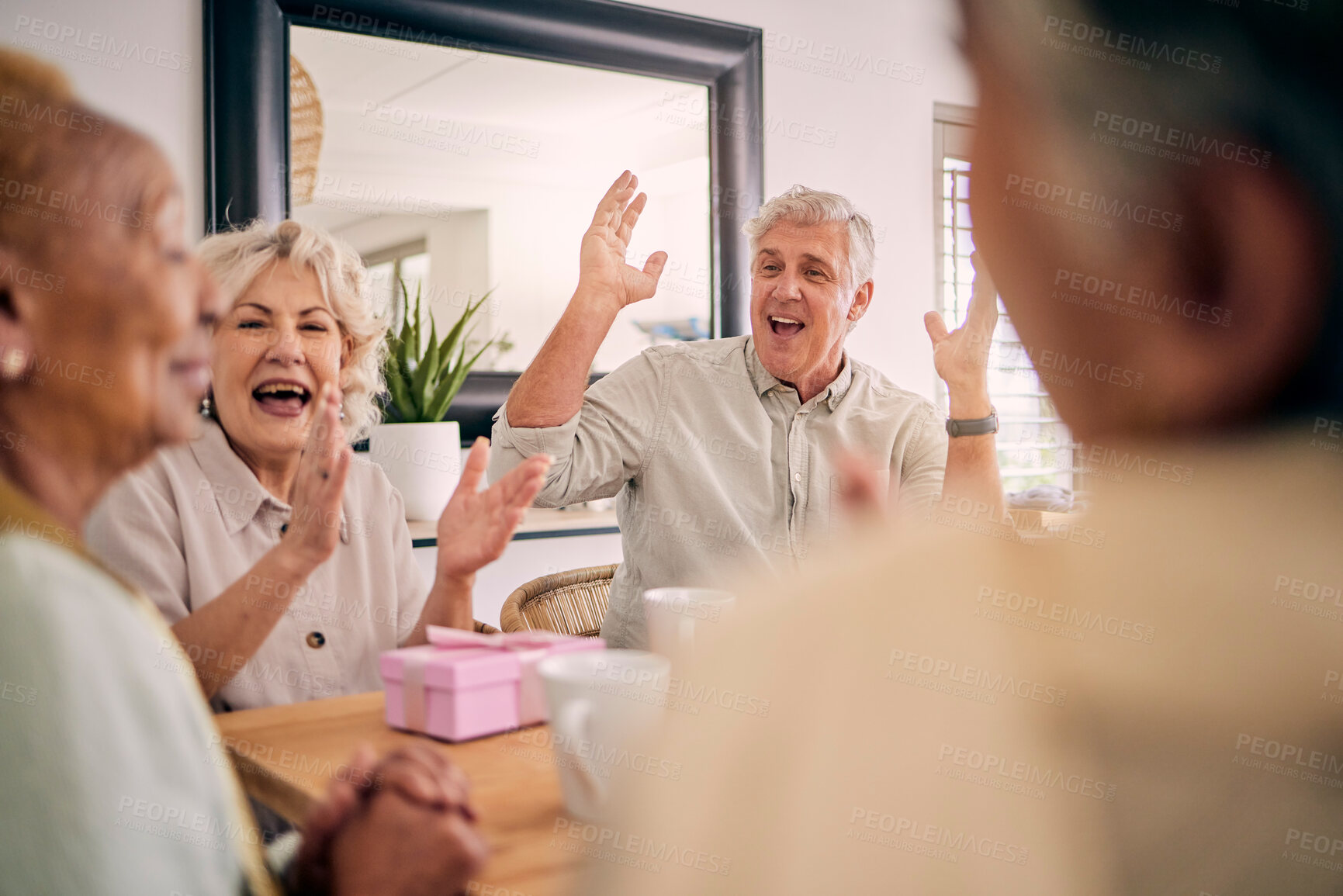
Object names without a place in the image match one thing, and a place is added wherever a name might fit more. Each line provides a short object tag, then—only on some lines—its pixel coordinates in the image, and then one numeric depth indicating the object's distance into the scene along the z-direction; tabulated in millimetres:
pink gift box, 756
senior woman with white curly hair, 829
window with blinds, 2744
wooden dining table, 547
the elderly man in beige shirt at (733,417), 1468
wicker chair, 1432
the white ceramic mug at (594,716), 561
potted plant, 1884
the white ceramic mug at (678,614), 785
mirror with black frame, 1867
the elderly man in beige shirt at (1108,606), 264
